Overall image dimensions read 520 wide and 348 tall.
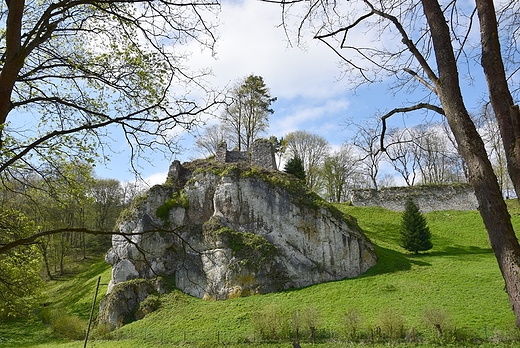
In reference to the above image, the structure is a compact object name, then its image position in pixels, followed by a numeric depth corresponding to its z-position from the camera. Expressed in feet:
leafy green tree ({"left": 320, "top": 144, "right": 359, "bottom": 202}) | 134.31
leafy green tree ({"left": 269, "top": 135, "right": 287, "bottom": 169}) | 124.48
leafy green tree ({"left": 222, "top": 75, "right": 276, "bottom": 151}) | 108.88
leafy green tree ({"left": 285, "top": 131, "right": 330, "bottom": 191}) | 136.46
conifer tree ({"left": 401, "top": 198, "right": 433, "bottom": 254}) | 78.38
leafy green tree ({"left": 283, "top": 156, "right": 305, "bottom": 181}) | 102.42
